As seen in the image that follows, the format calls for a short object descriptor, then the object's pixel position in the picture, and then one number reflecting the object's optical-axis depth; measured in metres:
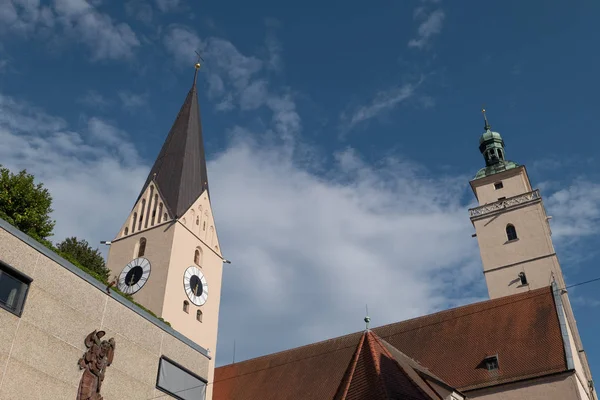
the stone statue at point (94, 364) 12.78
